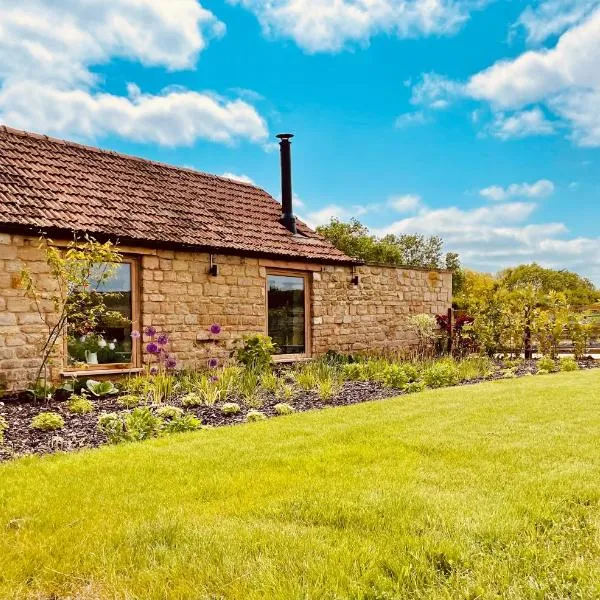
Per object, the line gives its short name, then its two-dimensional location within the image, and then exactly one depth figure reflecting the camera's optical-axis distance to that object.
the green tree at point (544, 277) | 46.97
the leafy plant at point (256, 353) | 11.51
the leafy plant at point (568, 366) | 12.44
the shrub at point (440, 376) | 10.51
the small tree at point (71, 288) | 9.04
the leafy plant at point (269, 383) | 9.52
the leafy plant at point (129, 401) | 8.19
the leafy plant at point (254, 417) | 7.23
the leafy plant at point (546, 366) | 12.25
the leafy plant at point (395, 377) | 10.08
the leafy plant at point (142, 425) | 6.24
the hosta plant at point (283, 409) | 7.65
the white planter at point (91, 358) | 10.44
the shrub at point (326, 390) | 8.81
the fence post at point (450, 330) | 16.44
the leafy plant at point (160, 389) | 8.40
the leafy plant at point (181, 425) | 6.60
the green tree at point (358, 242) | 31.88
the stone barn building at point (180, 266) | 9.62
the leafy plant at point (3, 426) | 6.44
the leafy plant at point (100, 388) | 9.31
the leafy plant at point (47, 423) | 6.69
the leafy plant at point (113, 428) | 6.12
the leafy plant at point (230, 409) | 7.55
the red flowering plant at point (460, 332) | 15.83
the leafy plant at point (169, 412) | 7.05
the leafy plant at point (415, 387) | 9.67
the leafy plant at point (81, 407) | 7.80
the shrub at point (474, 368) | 11.33
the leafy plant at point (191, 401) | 8.10
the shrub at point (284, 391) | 8.89
